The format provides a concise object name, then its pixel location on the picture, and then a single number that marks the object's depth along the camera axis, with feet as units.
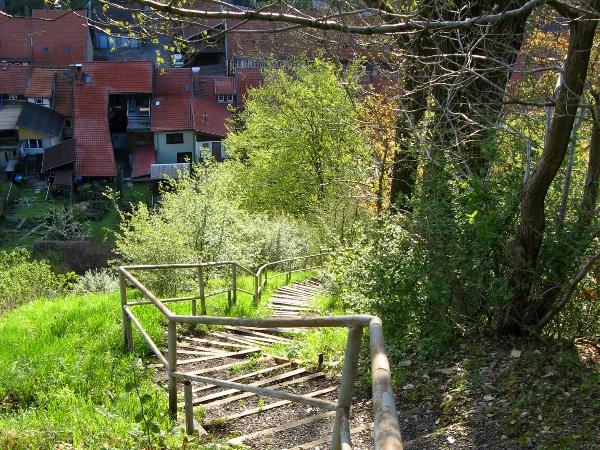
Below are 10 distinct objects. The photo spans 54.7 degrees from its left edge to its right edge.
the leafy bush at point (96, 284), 49.44
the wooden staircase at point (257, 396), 14.67
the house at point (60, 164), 125.49
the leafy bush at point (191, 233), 39.55
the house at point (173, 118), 139.03
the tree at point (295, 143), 77.61
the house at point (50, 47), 158.51
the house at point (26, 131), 136.77
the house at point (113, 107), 134.82
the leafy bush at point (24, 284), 39.92
